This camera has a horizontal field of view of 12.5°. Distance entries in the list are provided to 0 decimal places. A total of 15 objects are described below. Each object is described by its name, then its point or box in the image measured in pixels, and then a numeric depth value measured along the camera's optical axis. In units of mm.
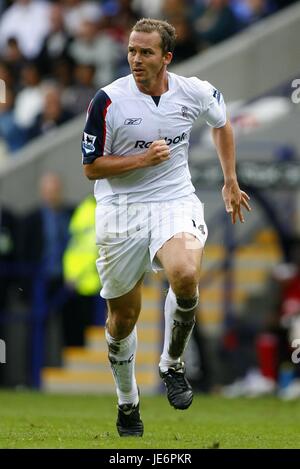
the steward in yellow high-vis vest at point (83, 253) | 17719
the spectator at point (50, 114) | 18969
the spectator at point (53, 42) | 20047
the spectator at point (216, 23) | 19234
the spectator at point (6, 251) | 18031
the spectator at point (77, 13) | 20266
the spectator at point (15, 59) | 20422
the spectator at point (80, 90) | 19219
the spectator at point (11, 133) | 19703
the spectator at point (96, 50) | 19766
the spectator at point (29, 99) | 19672
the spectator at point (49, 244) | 18000
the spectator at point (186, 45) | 19000
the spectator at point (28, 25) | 20594
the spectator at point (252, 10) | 19234
